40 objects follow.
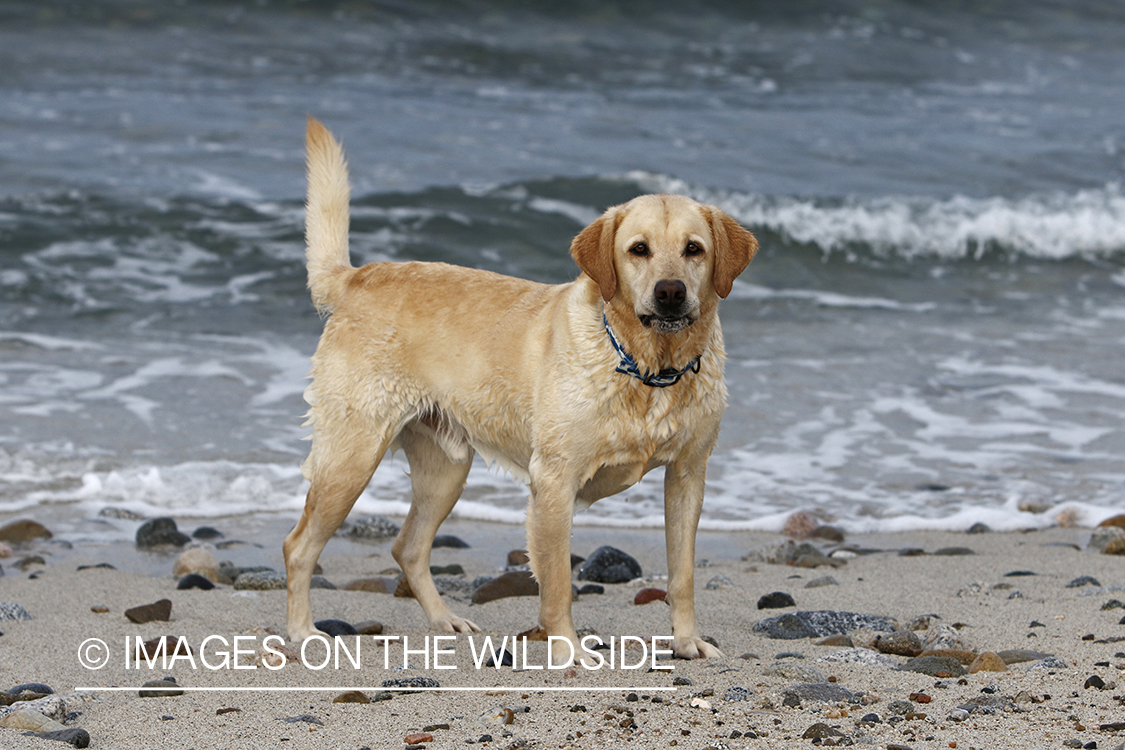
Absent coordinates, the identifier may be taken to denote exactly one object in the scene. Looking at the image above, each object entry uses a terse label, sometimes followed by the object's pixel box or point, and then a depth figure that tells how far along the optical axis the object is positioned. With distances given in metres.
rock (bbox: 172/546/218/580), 11.00
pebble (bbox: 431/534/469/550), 12.52
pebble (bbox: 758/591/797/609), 9.84
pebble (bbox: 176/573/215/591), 10.41
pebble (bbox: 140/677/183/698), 7.35
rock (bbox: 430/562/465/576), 11.39
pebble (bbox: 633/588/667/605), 10.02
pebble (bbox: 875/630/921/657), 8.21
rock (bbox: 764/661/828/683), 7.37
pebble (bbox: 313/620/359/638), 9.12
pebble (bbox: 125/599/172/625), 9.15
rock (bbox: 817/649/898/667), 7.83
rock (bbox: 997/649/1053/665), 7.87
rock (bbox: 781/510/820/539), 12.87
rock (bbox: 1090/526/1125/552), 11.94
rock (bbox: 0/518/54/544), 12.13
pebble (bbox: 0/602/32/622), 9.23
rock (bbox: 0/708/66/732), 6.56
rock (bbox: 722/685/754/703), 6.94
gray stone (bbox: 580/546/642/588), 10.91
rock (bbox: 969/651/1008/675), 7.59
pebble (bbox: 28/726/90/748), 6.34
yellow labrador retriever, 7.71
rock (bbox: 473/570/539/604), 10.38
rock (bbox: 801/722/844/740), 6.17
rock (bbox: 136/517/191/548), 12.19
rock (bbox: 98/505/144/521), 13.10
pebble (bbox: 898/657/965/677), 7.54
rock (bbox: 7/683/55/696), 7.28
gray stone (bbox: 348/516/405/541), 12.91
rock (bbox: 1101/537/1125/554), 11.66
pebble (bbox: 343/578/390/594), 10.70
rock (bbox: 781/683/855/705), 6.87
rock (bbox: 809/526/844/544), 12.70
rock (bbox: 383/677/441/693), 7.53
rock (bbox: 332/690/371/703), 7.23
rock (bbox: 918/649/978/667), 7.89
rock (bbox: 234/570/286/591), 10.48
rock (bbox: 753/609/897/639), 8.90
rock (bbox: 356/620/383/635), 9.19
